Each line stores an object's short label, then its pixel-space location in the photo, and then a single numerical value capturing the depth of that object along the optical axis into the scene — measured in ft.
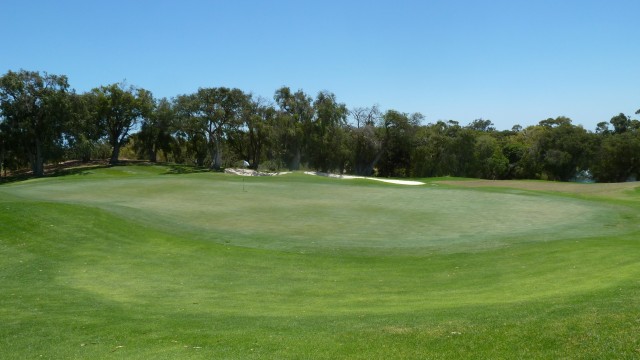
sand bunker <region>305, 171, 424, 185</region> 189.57
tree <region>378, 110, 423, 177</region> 295.28
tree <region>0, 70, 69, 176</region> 214.90
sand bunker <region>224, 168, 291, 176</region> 219.06
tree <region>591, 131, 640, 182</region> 281.95
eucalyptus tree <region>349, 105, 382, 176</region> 290.97
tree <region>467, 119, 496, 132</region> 551.67
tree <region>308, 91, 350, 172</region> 262.67
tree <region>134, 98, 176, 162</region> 257.34
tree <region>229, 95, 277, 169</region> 248.69
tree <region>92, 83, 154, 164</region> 247.50
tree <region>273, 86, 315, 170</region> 255.91
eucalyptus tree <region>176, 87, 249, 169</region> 241.35
